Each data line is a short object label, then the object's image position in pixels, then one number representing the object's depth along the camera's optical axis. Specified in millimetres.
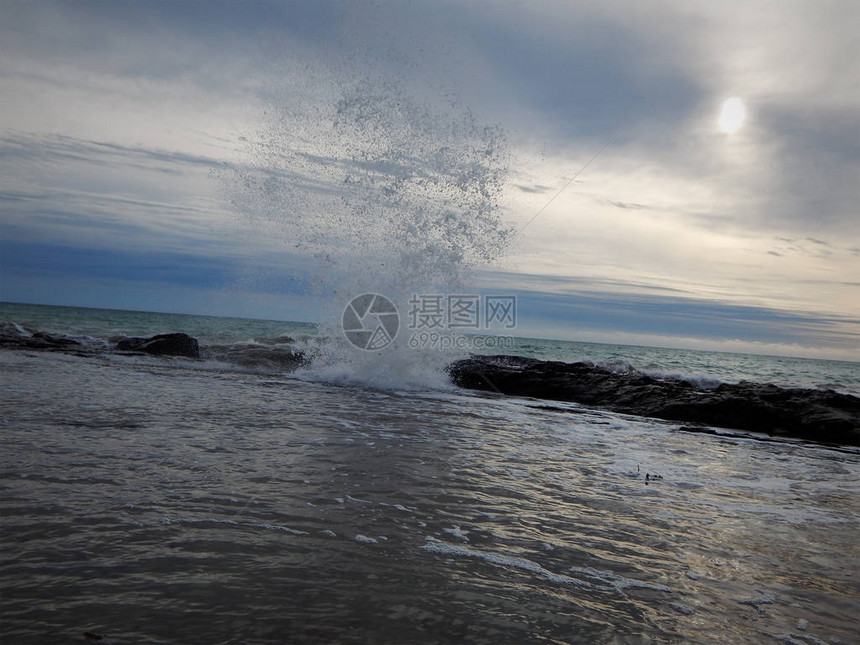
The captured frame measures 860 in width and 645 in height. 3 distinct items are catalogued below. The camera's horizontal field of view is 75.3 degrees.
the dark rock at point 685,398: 10641
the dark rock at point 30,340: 15062
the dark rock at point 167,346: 16500
